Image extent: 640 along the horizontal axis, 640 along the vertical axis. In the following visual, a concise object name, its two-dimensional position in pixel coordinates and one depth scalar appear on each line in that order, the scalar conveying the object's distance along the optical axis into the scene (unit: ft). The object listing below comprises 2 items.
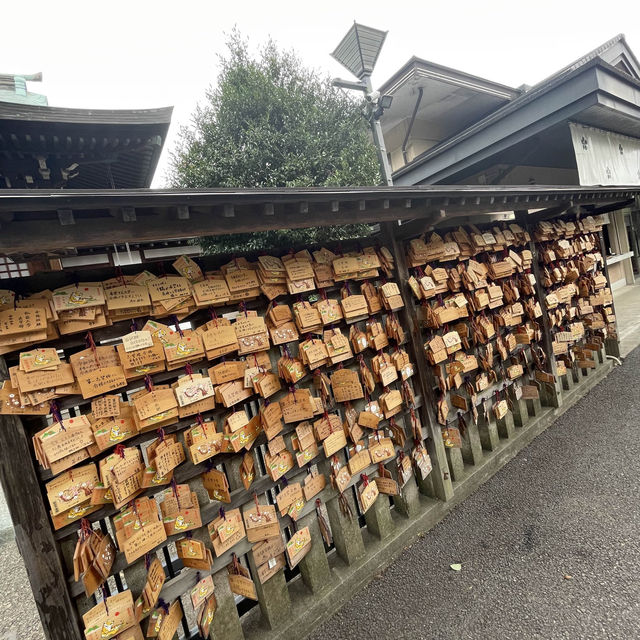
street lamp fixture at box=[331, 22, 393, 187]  16.88
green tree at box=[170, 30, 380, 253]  32.50
